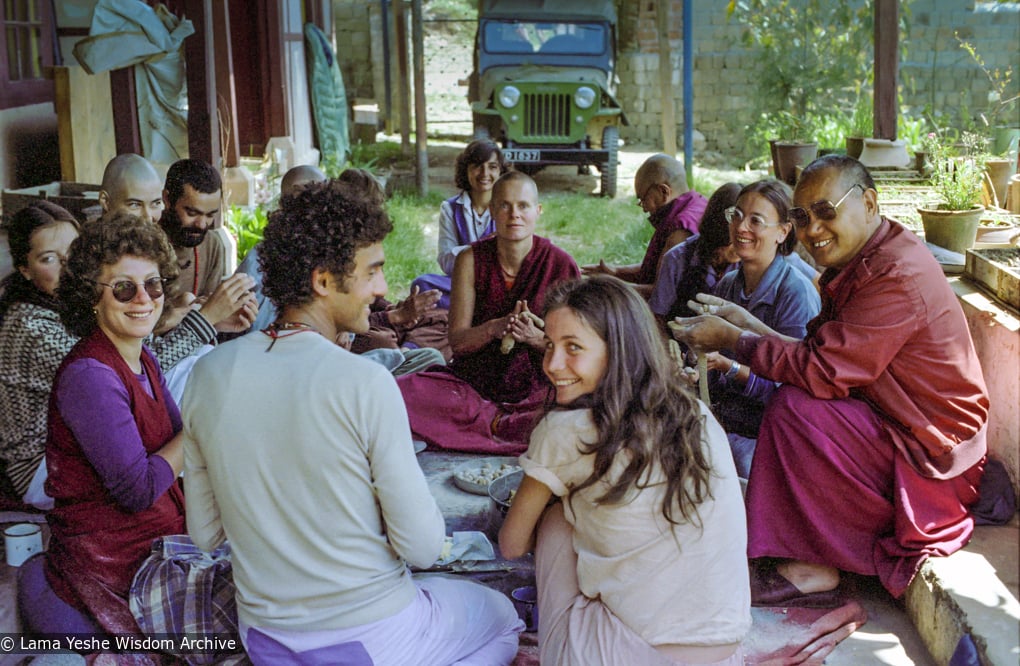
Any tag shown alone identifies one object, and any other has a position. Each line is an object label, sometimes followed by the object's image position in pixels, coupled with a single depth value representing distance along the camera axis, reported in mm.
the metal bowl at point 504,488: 3404
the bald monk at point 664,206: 5160
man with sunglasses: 3217
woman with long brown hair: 2389
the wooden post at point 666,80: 11250
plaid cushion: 2818
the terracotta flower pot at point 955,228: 5156
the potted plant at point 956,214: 5168
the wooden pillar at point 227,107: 8439
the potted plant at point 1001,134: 7680
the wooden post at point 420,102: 11367
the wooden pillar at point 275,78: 10750
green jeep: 12242
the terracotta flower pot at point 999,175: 6590
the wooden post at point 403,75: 12133
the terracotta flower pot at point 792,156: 8078
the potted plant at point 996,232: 5289
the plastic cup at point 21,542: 3141
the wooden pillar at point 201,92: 6688
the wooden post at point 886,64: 6875
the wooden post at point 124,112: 6938
